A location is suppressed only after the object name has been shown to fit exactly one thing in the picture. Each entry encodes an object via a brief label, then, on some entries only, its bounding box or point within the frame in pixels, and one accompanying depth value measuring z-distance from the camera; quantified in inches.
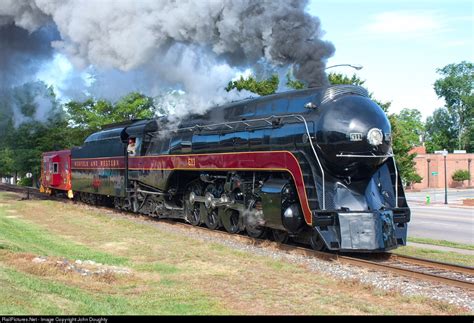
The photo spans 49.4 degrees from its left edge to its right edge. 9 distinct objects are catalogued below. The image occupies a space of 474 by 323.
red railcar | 1175.0
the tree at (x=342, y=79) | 1277.1
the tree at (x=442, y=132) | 3792.8
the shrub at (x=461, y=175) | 2598.4
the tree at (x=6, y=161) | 1918.1
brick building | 2623.0
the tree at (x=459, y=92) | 3861.0
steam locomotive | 430.9
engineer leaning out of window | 777.9
